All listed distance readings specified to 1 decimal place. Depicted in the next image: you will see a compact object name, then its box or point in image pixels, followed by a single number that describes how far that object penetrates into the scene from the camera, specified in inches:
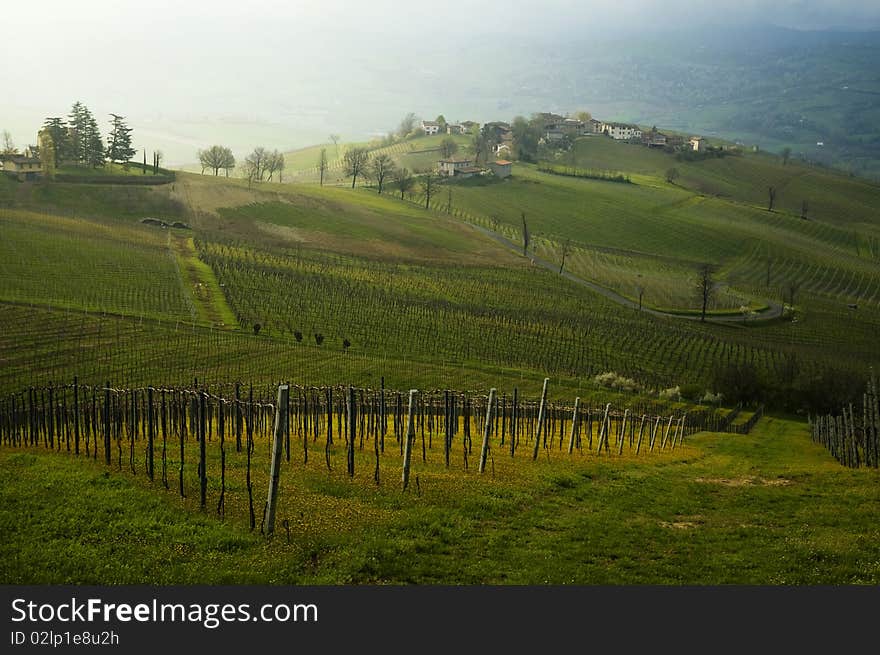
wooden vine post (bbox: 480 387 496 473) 759.7
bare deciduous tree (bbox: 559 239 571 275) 4795.8
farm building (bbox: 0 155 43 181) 4753.9
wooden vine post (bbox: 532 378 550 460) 930.1
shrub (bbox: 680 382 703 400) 2576.3
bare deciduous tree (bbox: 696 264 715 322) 3964.1
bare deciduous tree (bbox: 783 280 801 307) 4359.7
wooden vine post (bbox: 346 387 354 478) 706.8
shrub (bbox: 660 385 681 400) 2452.8
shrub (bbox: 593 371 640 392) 2469.2
